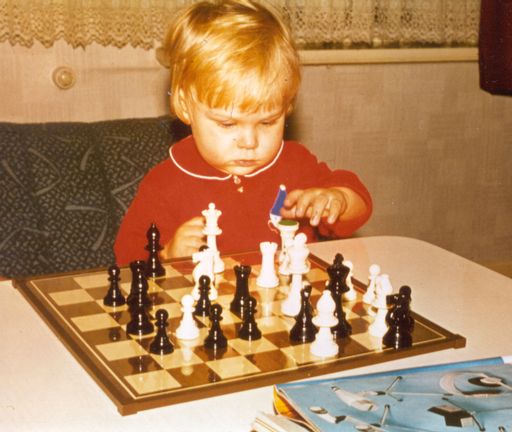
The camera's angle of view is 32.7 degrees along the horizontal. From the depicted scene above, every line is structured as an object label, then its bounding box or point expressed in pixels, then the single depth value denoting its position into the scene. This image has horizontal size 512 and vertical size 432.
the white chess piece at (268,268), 1.57
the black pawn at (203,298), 1.39
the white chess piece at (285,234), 1.65
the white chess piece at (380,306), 1.35
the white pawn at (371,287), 1.50
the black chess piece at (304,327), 1.31
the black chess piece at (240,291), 1.42
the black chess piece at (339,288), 1.34
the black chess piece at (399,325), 1.30
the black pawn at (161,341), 1.23
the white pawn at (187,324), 1.30
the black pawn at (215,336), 1.26
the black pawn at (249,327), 1.30
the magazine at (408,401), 0.96
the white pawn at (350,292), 1.51
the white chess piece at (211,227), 1.70
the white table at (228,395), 1.06
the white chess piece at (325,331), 1.26
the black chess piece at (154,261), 1.59
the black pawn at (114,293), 1.44
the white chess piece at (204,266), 1.53
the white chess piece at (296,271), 1.43
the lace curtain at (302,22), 2.56
